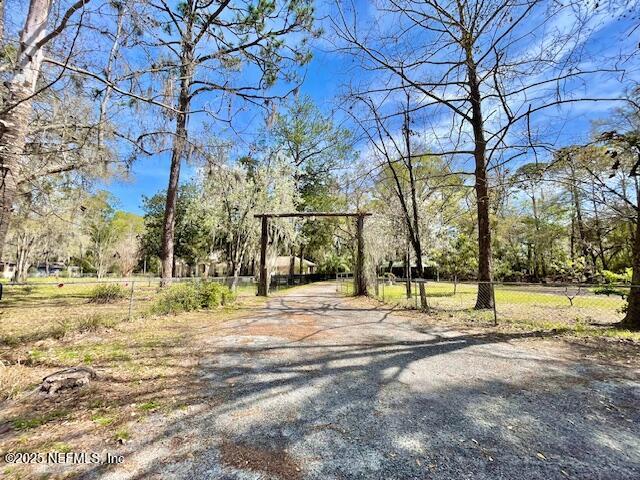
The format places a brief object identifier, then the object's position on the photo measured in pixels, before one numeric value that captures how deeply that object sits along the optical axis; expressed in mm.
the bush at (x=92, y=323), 5535
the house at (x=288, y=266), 36250
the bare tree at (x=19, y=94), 3059
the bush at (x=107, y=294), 10586
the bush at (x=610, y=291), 9188
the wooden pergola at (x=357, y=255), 13344
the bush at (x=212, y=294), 9359
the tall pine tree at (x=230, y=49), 4883
